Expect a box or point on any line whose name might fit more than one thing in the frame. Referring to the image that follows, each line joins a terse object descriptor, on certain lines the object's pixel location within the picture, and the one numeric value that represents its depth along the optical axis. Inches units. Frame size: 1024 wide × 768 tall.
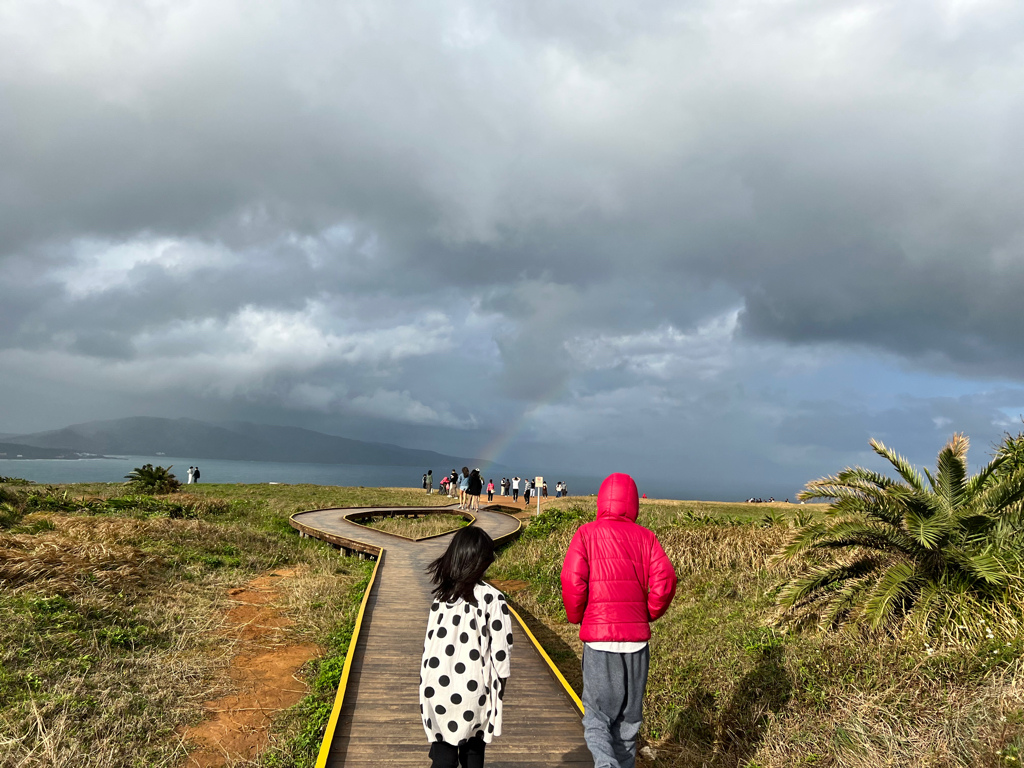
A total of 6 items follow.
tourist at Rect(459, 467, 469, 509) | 1109.1
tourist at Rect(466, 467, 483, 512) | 1071.9
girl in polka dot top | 142.9
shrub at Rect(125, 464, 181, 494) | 1127.0
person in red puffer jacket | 153.6
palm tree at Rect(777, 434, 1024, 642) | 290.0
